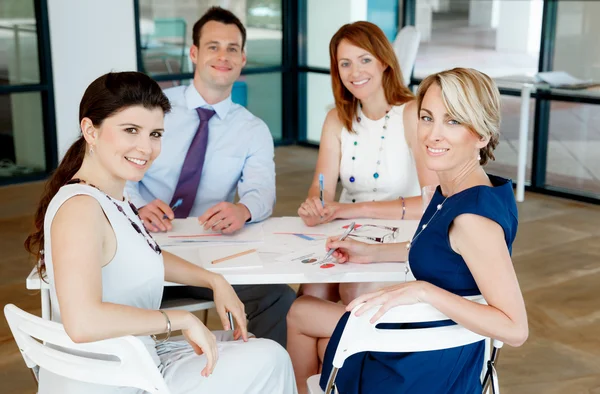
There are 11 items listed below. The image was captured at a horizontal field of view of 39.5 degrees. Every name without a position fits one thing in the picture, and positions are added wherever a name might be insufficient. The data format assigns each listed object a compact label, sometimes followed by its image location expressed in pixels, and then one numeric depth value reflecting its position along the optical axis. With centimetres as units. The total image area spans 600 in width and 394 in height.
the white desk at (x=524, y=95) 578
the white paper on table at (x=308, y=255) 242
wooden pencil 242
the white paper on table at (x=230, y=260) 237
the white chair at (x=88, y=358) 176
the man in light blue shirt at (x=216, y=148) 315
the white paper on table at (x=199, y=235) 262
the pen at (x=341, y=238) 245
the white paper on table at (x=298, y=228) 271
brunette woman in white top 178
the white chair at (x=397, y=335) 180
